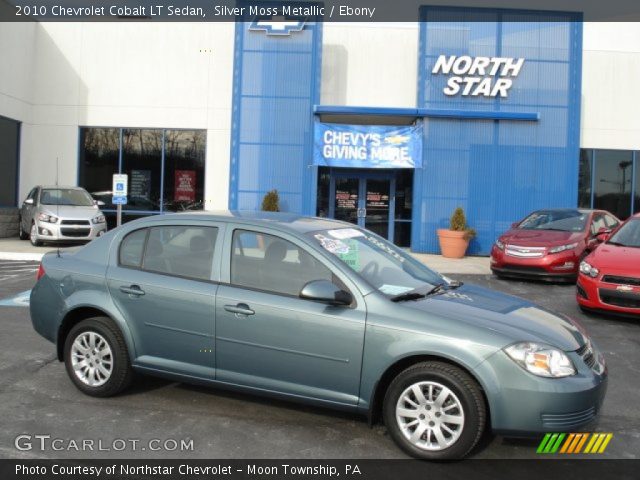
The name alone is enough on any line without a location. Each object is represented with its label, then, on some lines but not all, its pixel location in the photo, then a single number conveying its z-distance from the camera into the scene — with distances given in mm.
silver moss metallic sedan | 3730
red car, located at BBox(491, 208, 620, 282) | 11266
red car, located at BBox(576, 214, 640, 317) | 7832
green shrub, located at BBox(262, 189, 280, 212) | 16781
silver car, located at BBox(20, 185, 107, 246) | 15523
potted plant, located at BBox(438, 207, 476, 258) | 16188
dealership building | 17203
